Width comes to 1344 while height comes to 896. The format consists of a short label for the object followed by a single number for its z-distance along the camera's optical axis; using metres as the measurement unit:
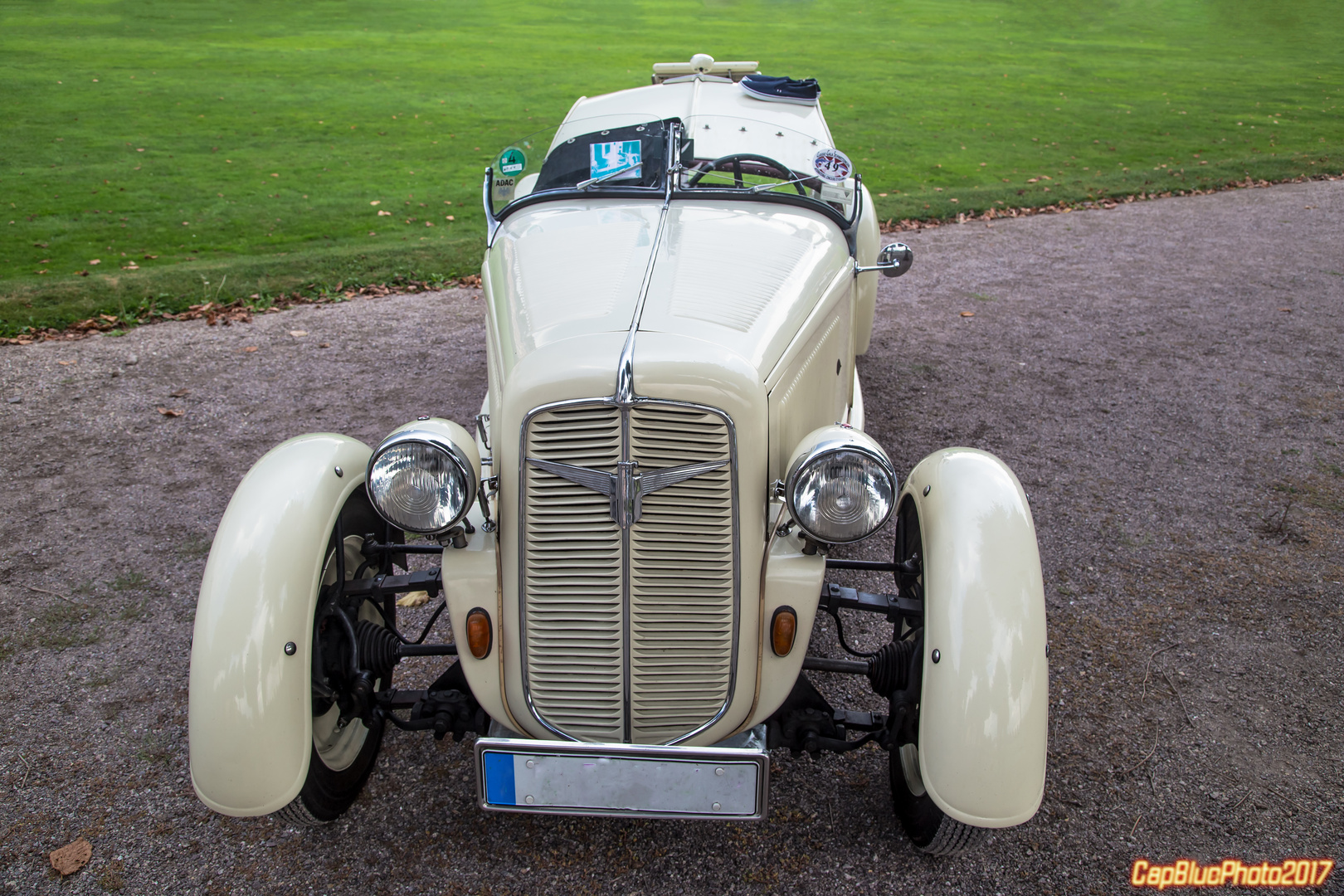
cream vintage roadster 2.28
